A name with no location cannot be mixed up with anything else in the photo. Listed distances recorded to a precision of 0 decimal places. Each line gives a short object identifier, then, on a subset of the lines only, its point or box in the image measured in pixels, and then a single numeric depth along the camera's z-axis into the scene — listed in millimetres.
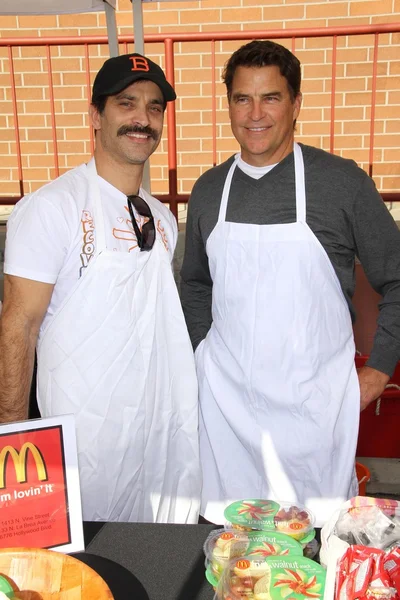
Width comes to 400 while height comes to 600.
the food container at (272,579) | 891
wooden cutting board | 920
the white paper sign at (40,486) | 1067
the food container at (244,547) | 987
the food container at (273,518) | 1065
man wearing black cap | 1555
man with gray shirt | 1713
